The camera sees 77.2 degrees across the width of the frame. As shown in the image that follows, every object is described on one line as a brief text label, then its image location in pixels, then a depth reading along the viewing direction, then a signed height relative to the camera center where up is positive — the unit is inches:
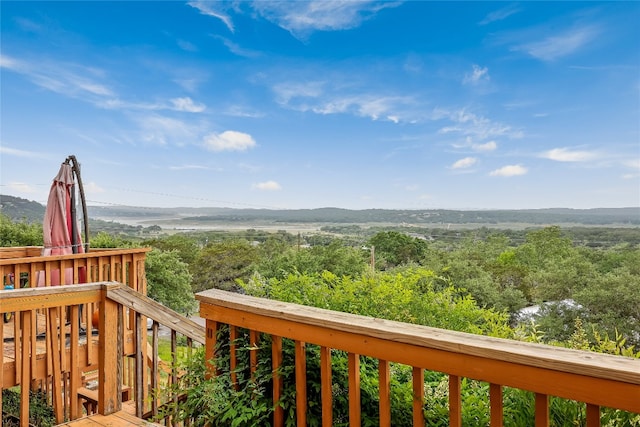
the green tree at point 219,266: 987.9 -132.0
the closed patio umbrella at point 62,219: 183.9 -2.0
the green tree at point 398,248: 1116.5 -103.6
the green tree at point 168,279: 631.8 -106.0
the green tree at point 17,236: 504.1 -26.3
